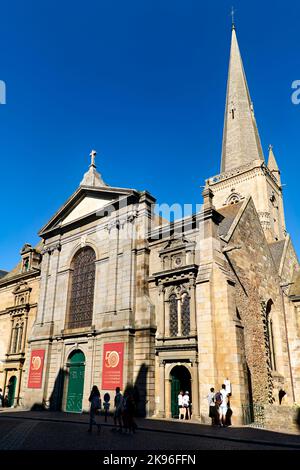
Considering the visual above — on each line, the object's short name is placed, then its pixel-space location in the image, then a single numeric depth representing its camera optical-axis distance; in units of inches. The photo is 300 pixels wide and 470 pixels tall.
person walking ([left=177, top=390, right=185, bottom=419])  629.1
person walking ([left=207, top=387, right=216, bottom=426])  557.2
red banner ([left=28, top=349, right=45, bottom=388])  900.3
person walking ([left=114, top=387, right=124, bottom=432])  515.3
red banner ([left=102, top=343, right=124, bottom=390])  718.8
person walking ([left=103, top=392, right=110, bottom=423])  634.8
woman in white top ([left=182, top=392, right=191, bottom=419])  628.1
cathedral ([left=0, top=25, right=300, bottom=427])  640.4
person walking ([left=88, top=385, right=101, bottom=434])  485.7
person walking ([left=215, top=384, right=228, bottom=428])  545.6
